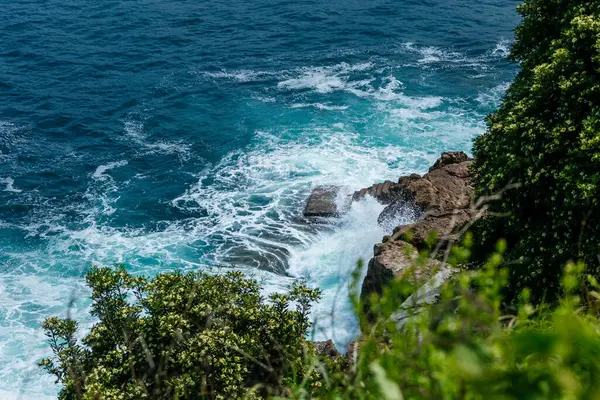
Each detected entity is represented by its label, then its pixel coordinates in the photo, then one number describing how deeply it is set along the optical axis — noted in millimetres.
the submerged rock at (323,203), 28047
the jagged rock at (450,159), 27172
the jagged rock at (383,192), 26625
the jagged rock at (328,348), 15947
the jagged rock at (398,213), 24672
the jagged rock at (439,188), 23828
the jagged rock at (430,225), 20438
